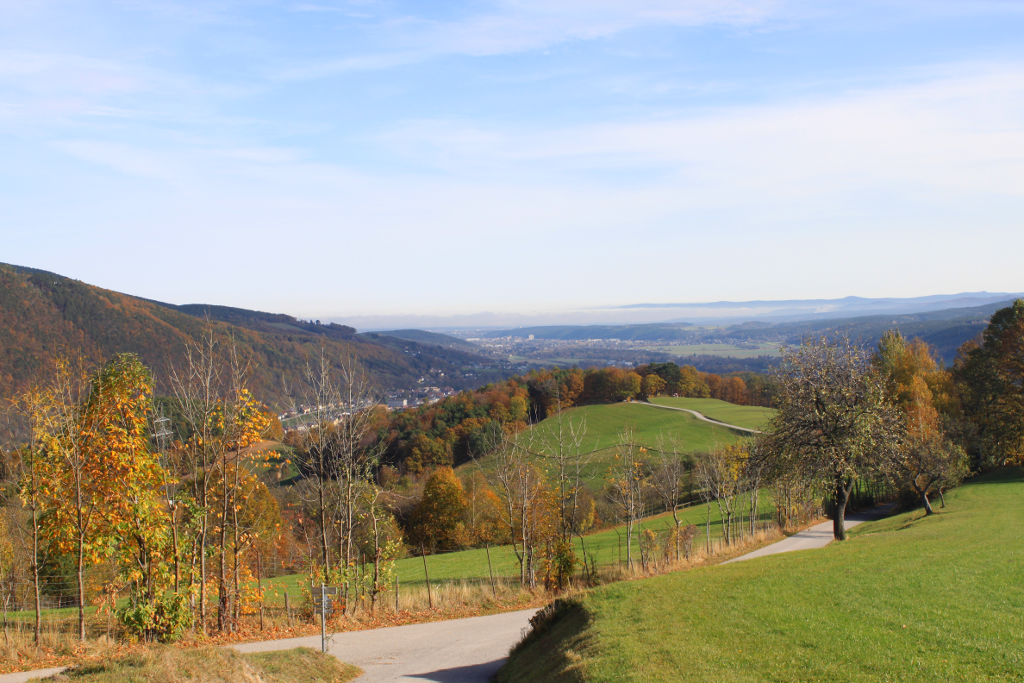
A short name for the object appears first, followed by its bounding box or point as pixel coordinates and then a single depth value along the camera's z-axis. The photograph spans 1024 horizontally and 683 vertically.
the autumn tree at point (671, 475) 31.78
